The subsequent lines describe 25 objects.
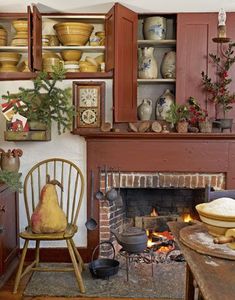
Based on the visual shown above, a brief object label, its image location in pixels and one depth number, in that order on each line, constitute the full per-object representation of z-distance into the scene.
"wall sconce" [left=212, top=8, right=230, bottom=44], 3.23
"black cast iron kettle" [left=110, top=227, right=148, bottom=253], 3.23
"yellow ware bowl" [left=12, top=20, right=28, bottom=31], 3.54
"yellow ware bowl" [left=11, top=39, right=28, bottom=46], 3.57
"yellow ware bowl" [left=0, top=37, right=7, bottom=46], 3.60
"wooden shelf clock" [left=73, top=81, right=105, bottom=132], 3.51
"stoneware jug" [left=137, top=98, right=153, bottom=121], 3.70
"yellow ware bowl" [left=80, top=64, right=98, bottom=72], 3.61
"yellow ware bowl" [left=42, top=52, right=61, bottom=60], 3.67
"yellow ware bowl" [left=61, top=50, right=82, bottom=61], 3.63
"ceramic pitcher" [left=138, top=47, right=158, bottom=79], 3.65
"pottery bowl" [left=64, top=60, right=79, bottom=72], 3.61
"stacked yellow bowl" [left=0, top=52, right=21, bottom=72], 3.61
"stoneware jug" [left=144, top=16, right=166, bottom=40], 3.62
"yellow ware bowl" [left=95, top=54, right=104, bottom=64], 3.72
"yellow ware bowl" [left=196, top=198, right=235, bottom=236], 1.48
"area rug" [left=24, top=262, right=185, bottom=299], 3.00
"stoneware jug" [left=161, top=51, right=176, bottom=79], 3.66
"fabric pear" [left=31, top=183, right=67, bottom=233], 3.03
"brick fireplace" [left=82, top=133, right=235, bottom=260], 3.52
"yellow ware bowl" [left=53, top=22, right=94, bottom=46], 3.53
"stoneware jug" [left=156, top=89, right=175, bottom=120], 3.66
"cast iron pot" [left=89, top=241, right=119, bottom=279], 3.22
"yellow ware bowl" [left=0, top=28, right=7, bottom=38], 3.58
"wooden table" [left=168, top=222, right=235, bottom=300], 1.12
